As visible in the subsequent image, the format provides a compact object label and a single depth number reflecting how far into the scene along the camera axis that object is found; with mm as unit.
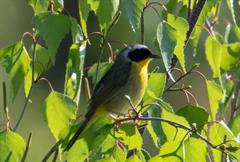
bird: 6387
